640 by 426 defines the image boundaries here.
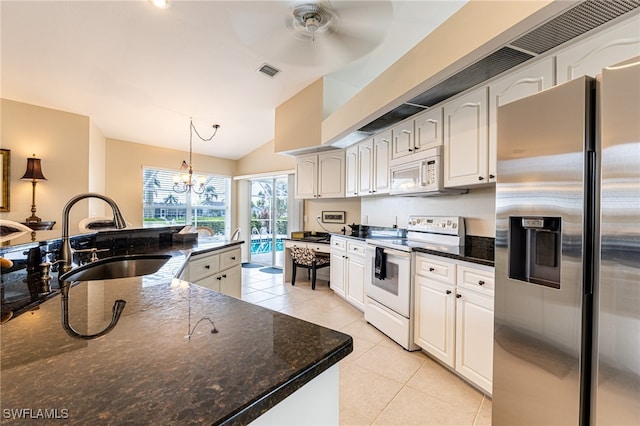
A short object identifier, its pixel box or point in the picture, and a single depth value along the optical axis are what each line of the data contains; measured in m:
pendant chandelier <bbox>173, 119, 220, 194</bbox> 4.32
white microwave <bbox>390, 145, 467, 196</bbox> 2.48
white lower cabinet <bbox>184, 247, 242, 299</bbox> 2.18
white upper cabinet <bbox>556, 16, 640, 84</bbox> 1.36
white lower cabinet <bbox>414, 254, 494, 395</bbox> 1.82
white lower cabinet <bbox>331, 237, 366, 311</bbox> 3.39
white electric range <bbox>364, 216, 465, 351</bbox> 2.46
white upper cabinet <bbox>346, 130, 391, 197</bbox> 3.28
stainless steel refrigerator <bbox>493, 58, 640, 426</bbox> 1.00
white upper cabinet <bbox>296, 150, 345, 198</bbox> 4.33
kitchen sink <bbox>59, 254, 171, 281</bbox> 1.63
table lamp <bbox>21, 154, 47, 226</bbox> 3.60
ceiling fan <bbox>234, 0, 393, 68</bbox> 2.12
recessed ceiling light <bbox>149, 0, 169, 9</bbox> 2.38
